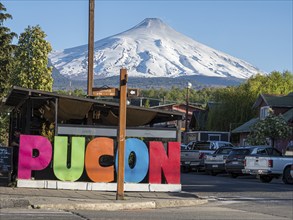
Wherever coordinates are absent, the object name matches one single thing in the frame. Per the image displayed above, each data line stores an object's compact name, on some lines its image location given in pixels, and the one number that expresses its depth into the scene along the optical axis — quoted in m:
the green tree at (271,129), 45.91
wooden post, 17.06
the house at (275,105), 53.69
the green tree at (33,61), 38.62
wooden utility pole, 25.08
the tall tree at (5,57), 40.00
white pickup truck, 28.97
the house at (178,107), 104.15
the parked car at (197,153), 38.03
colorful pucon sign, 19.66
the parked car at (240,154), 31.78
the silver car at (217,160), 34.94
